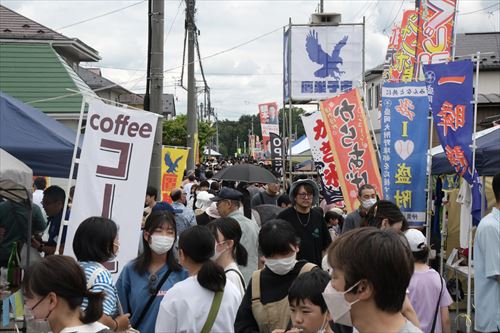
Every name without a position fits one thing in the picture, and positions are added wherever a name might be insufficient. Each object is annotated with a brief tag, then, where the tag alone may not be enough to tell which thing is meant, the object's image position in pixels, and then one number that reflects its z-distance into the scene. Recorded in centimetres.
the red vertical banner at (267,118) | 2825
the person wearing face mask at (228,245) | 519
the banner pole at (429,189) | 950
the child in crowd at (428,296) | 523
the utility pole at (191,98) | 2297
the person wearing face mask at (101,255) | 440
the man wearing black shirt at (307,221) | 775
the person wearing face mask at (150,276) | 500
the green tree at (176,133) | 4546
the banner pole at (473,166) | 770
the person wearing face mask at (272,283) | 417
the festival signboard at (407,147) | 955
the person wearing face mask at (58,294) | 328
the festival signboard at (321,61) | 1448
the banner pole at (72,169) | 650
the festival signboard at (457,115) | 793
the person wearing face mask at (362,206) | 864
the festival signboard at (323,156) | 1202
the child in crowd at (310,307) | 368
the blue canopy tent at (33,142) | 783
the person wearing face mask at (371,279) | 241
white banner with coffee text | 662
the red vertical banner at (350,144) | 1056
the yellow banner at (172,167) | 1585
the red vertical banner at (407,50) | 1439
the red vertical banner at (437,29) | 1259
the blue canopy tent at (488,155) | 785
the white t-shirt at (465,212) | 838
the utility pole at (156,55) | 1148
